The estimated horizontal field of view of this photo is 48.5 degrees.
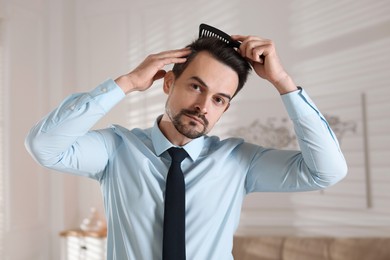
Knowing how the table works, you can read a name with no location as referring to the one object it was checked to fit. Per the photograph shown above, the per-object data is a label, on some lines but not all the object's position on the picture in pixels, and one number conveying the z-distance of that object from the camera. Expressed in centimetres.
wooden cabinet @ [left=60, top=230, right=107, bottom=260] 330
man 116
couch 277
